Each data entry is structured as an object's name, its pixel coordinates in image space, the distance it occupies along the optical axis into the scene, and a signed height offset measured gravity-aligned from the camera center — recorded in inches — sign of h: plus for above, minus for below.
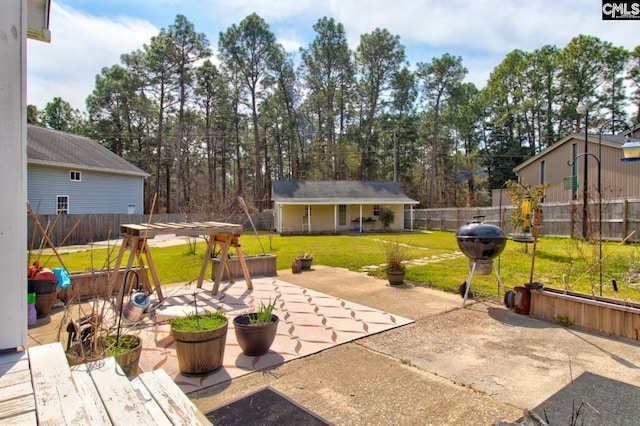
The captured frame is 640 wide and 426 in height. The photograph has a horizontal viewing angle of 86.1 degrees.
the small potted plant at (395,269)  272.5 -46.2
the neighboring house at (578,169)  672.4 +94.1
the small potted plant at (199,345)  122.7 -48.7
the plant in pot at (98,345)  98.3 -41.2
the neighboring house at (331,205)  888.3 +16.9
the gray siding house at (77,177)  700.7 +80.0
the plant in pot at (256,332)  140.6 -50.1
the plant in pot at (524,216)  199.8 -5.1
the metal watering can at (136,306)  183.9 -51.6
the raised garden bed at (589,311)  162.9 -51.6
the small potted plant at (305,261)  338.3 -49.5
